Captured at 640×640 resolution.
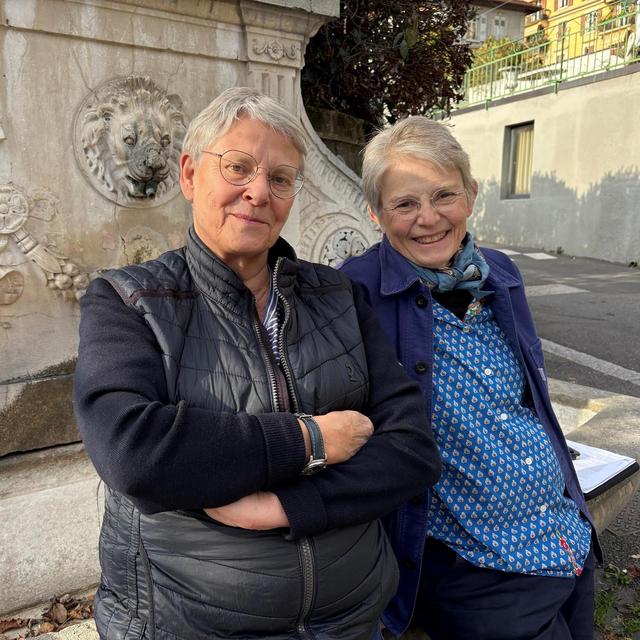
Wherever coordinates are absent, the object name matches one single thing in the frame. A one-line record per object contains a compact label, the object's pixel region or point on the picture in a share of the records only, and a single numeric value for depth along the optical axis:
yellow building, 12.74
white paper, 2.30
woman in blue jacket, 1.72
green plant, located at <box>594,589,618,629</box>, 2.26
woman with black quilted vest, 1.19
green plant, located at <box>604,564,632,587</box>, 2.48
